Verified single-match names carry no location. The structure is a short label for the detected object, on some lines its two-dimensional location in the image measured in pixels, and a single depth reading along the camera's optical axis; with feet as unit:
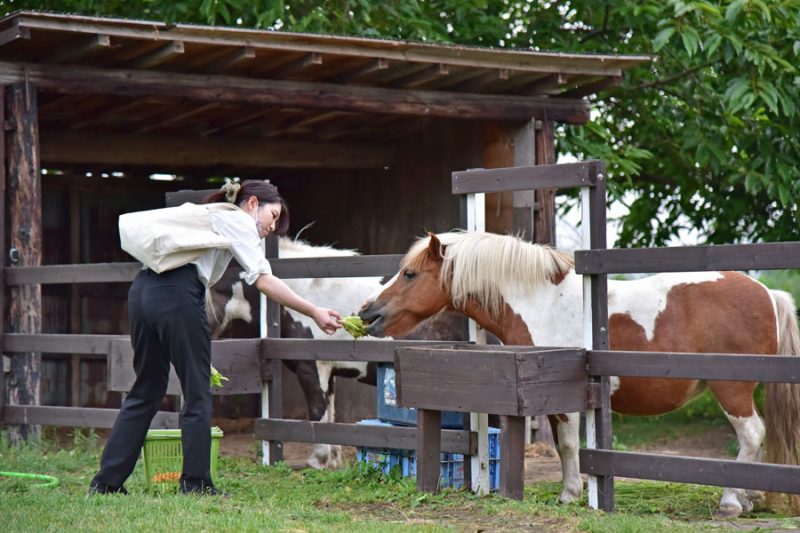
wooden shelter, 51.84
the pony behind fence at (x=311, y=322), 52.17
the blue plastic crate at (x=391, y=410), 41.06
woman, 33.13
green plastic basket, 35.87
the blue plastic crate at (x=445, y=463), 39.63
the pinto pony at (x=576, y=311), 37.97
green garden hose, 37.32
